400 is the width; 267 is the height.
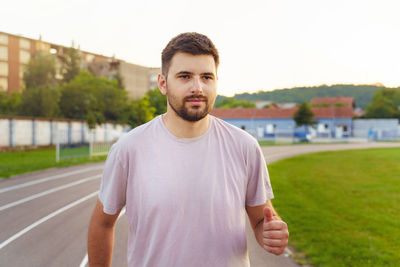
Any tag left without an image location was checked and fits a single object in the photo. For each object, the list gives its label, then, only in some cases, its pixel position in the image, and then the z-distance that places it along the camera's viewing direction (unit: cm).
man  193
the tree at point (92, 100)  4125
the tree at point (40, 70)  4655
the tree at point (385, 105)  7619
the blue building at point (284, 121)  6856
